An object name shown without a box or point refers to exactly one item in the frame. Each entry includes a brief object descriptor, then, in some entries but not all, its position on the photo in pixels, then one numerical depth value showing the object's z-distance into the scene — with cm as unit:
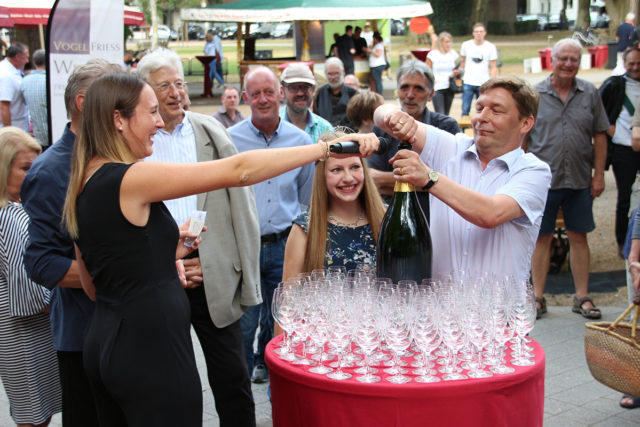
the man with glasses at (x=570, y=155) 601
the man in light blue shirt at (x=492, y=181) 283
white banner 463
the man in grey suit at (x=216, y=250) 348
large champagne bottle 273
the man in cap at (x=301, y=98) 584
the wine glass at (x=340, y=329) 243
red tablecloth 225
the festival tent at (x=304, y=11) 2039
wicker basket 328
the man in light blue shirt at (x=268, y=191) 470
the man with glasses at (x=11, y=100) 956
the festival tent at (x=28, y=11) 1462
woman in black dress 231
